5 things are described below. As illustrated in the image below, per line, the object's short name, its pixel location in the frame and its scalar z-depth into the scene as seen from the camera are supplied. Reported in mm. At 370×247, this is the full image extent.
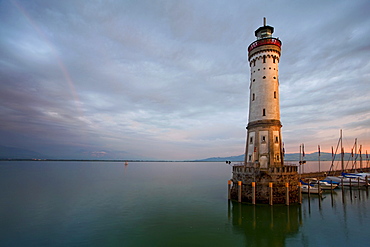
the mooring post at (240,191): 32797
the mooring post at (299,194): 32459
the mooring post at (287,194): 30891
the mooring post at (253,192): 31438
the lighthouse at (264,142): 31594
